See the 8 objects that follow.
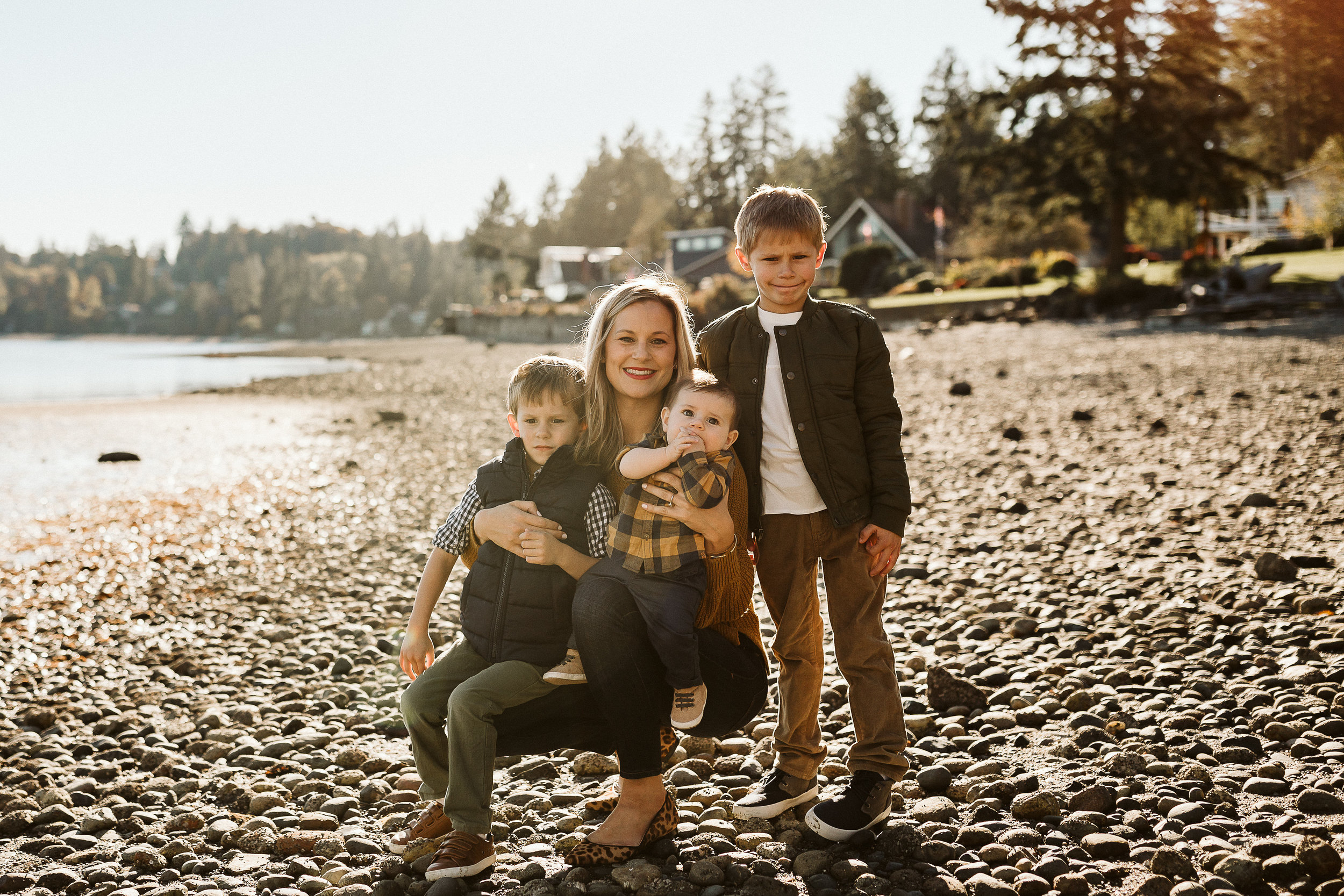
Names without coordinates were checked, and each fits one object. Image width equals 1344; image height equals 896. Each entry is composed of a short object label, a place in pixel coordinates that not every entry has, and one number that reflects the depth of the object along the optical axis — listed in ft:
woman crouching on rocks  9.50
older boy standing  10.41
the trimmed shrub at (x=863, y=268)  131.03
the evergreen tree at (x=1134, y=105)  85.81
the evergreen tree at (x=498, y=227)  313.53
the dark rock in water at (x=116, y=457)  47.47
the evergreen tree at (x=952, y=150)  203.41
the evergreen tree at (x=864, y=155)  218.79
